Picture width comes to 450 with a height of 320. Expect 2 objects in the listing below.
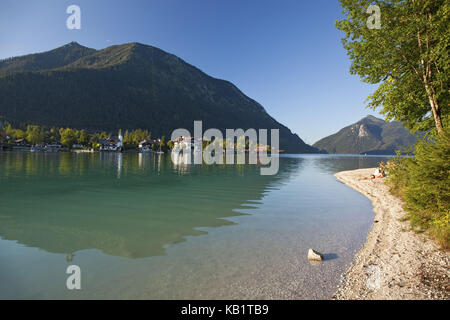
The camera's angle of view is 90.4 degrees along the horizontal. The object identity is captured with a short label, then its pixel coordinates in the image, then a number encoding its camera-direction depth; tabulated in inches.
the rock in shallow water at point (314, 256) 288.4
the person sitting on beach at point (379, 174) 1172.5
